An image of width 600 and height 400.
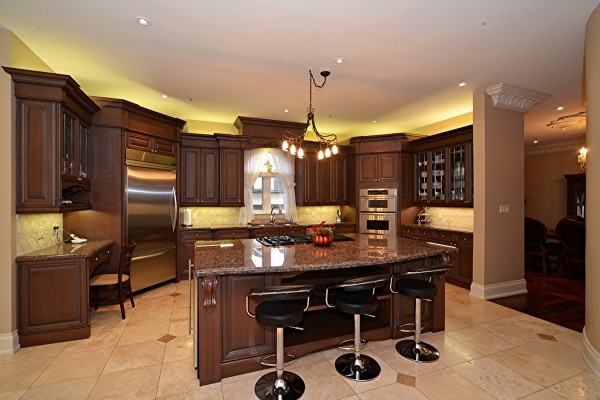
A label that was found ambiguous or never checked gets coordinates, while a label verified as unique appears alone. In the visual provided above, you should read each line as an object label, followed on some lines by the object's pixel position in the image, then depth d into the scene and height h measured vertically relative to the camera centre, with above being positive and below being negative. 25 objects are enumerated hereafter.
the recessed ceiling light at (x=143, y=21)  2.54 +1.65
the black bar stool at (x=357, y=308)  2.18 -0.86
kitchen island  2.21 -0.85
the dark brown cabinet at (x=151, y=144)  4.18 +0.90
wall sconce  5.34 +0.80
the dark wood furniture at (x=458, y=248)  4.50 -0.79
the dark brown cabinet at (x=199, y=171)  5.23 +0.56
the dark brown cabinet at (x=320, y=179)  6.19 +0.49
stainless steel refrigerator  4.17 -0.23
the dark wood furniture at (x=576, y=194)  6.86 +0.13
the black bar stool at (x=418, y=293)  2.50 -0.84
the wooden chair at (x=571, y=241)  5.08 -0.77
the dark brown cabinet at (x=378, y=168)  5.88 +0.70
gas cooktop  3.12 -0.47
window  5.90 +0.24
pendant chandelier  3.33 +0.69
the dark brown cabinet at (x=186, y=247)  5.04 -0.84
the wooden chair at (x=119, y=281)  3.41 -0.99
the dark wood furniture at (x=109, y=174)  3.94 +0.39
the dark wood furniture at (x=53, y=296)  2.79 -0.97
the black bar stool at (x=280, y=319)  1.93 -0.84
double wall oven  5.83 -0.23
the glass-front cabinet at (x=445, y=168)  4.78 +0.59
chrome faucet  5.90 -0.33
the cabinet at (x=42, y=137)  2.82 +0.67
